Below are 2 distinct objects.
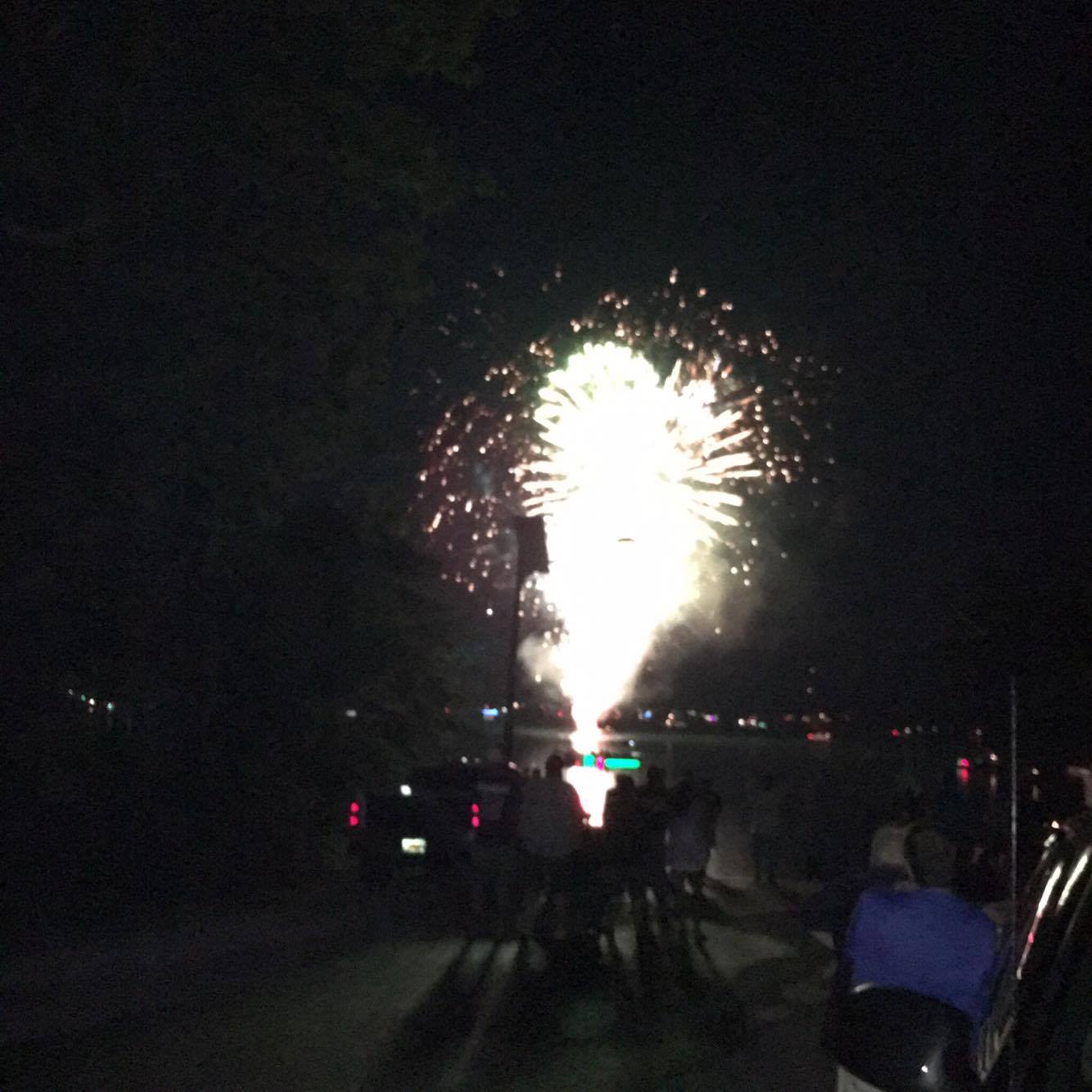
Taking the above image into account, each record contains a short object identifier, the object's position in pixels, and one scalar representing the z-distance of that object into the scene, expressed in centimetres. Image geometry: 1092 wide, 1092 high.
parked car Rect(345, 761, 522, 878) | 2116
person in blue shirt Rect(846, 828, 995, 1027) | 571
